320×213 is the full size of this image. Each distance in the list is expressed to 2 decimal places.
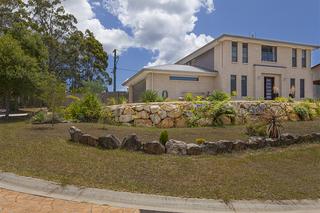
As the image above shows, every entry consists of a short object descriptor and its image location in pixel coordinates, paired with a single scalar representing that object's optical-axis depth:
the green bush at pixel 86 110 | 10.44
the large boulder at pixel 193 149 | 6.05
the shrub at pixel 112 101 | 12.39
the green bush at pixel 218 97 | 10.97
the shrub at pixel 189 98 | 10.98
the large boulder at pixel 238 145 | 6.46
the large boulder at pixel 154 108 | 10.23
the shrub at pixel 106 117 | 10.35
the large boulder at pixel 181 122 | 9.99
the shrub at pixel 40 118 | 9.76
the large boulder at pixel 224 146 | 6.28
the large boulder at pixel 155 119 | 10.13
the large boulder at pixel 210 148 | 6.18
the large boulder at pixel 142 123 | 10.17
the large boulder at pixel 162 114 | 10.16
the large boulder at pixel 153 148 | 5.94
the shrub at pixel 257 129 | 7.75
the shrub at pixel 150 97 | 11.61
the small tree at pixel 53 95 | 9.16
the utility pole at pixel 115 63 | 24.82
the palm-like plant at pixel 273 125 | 7.36
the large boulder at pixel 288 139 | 7.21
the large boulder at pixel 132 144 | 6.05
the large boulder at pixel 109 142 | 6.09
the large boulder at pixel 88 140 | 6.24
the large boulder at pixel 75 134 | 6.50
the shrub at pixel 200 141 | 6.62
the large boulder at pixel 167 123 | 10.06
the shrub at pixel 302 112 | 10.83
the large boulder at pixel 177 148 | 6.06
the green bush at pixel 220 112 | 9.79
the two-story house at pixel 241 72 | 14.41
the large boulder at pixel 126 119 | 10.43
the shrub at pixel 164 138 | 6.41
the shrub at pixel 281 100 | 11.28
